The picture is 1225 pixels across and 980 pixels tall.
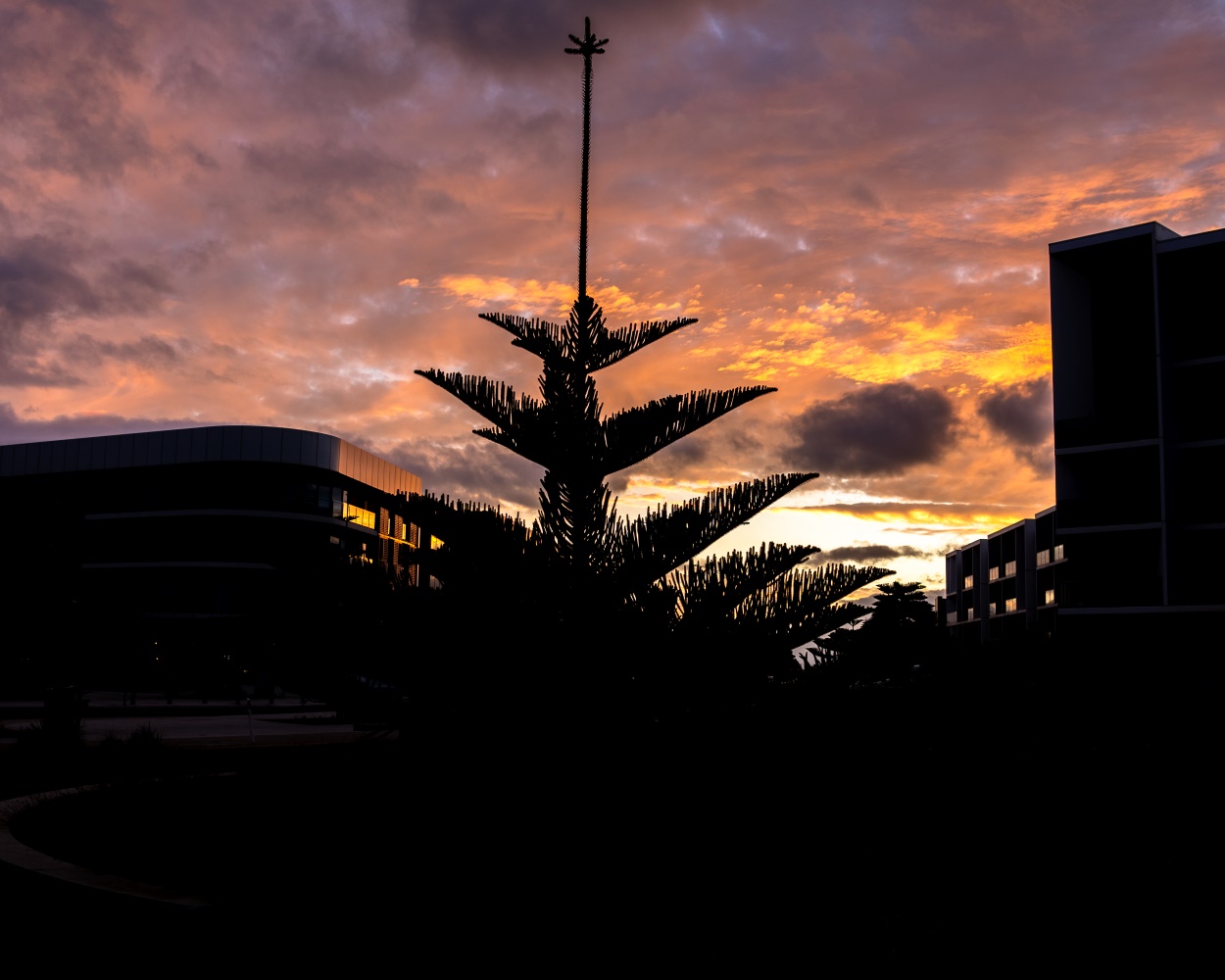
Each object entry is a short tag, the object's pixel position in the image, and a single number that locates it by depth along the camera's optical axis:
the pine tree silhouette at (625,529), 4.57
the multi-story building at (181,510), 48.12
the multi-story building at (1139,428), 28.91
